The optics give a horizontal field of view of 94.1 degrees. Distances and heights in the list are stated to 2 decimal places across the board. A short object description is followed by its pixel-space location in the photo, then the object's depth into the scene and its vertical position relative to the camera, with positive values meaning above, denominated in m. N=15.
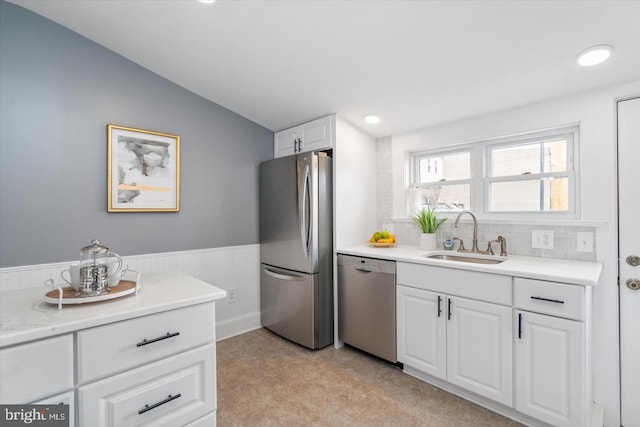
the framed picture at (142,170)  2.33 +0.36
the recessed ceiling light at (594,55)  1.56 +0.85
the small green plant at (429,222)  2.62 -0.08
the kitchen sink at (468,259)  2.25 -0.37
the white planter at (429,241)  2.61 -0.25
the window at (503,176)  2.14 +0.30
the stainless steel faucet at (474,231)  2.41 -0.15
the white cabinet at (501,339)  1.54 -0.77
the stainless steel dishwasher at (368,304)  2.32 -0.76
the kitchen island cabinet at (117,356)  0.99 -0.53
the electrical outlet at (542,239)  2.08 -0.19
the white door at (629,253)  1.75 -0.25
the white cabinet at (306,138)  2.73 +0.76
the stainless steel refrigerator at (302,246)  2.61 -0.31
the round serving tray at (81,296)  1.20 -0.35
